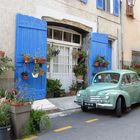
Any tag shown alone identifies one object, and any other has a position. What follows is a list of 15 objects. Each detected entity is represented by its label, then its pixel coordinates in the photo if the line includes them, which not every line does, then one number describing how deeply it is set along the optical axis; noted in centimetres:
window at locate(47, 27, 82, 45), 1398
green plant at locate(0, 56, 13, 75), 1010
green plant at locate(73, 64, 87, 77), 1516
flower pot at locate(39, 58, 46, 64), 1169
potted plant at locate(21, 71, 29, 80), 1121
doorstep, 1021
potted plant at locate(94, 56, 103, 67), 1550
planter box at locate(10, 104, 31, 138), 693
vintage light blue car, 967
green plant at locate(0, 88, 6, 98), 918
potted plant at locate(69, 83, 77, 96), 1453
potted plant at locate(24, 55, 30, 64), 1114
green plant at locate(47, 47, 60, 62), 1323
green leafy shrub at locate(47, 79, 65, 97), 1292
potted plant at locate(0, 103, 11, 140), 654
